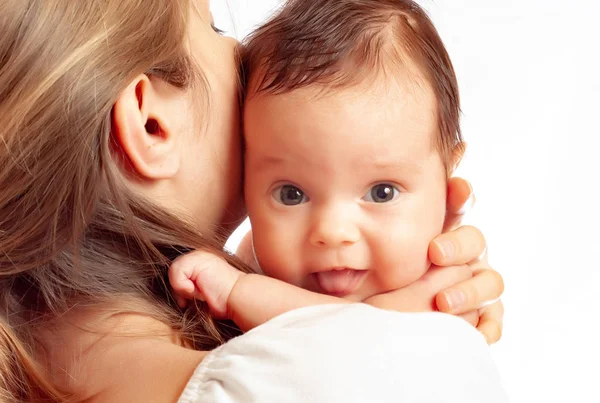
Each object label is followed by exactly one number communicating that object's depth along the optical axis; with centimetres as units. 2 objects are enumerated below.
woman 63
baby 68
